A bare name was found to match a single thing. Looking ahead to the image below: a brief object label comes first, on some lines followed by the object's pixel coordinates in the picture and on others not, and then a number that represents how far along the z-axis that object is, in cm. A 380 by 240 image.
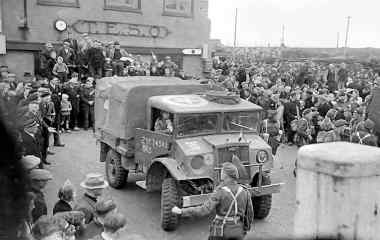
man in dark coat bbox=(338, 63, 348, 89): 2114
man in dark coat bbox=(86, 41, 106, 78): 1770
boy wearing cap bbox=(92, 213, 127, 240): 401
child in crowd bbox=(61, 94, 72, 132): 1416
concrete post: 181
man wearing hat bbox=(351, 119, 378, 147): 833
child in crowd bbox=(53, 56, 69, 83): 1667
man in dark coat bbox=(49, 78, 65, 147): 1392
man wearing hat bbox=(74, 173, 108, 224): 466
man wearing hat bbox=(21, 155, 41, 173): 452
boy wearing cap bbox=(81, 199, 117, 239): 432
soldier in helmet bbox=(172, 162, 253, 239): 504
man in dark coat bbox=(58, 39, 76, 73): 1750
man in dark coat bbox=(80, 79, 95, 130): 1498
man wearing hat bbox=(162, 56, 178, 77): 1897
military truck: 720
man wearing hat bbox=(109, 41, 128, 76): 1798
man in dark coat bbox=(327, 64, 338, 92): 1939
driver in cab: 764
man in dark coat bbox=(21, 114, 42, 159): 745
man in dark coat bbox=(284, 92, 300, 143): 1392
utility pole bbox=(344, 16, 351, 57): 5239
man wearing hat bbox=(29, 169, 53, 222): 490
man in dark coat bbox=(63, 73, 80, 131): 1472
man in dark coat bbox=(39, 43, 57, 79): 1730
